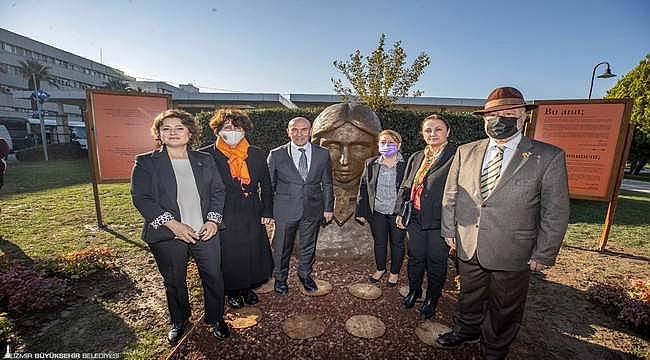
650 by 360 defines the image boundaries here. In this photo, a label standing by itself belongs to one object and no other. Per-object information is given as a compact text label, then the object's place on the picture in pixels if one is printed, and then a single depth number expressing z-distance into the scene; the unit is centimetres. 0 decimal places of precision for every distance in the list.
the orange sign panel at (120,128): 538
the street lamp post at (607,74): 1200
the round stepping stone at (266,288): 351
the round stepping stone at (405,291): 335
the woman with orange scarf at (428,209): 285
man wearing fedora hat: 204
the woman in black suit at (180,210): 232
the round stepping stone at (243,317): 286
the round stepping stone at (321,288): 345
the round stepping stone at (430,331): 267
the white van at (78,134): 2489
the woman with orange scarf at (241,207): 296
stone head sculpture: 388
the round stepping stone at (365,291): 341
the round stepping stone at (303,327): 273
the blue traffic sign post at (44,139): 1934
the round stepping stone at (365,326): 275
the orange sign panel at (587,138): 498
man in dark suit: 327
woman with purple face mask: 336
